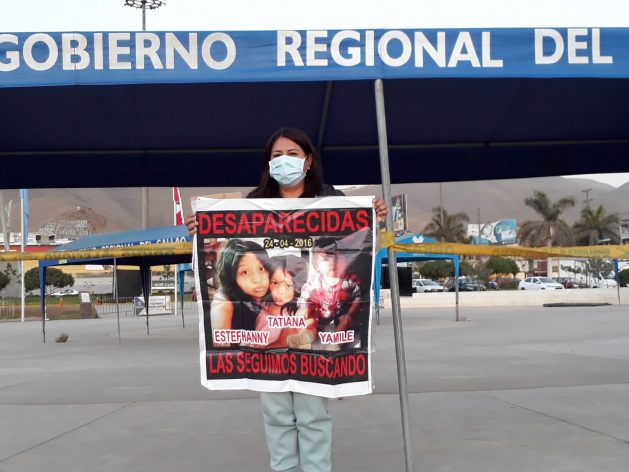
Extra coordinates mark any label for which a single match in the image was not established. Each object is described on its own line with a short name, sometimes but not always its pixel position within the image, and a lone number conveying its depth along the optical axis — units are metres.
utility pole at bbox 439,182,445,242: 105.00
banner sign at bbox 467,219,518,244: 123.06
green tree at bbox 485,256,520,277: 73.69
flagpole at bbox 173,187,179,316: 25.16
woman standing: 3.70
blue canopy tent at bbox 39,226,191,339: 17.03
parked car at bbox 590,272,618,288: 58.28
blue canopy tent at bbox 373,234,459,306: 20.28
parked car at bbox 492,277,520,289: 63.41
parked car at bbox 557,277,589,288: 60.42
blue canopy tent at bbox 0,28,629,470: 4.47
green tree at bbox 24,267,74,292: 67.62
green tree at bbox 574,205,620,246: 98.12
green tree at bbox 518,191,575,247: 95.78
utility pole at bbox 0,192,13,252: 30.73
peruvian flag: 24.97
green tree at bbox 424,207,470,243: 105.07
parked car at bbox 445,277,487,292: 57.28
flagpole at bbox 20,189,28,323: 25.95
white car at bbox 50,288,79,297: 86.00
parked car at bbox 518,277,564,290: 52.91
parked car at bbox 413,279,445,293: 54.87
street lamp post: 46.06
